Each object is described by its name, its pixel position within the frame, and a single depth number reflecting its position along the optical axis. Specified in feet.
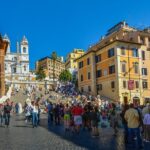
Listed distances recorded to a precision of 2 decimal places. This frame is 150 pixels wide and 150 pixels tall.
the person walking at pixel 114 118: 30.02
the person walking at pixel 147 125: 23.89
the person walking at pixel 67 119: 33.62
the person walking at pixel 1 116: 40.96
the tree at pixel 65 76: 182.67
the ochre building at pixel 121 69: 91.28
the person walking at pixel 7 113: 38.59
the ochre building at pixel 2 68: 87.46
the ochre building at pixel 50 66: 294.02
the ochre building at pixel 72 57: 221.51
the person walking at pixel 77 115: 31.14
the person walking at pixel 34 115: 38.07
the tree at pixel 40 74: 188.50
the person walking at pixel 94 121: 28.86
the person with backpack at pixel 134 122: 21.21
